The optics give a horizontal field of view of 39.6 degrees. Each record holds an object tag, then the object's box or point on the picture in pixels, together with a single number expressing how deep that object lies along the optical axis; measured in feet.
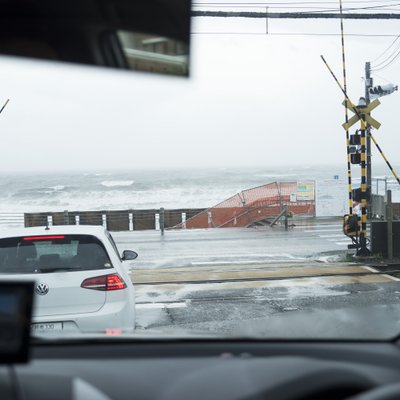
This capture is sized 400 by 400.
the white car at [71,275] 15.61
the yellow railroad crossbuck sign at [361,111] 37.06
